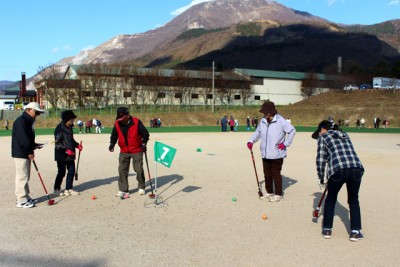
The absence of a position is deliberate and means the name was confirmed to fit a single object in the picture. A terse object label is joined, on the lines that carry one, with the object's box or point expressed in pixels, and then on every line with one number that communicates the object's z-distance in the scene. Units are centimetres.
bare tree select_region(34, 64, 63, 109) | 5691
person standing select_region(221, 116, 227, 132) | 3609
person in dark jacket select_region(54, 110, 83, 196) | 805
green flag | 745
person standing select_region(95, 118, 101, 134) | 3468
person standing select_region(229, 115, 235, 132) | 3734
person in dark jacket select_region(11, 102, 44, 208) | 682
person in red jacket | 776
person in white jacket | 739
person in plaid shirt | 502
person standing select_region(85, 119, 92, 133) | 3509
